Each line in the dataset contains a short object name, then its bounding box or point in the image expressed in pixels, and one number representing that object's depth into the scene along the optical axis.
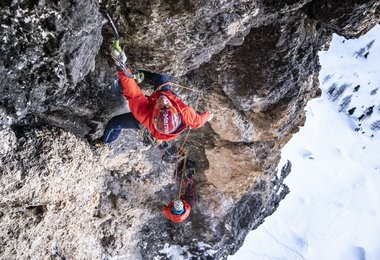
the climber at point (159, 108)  3.80
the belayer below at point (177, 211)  6.45
